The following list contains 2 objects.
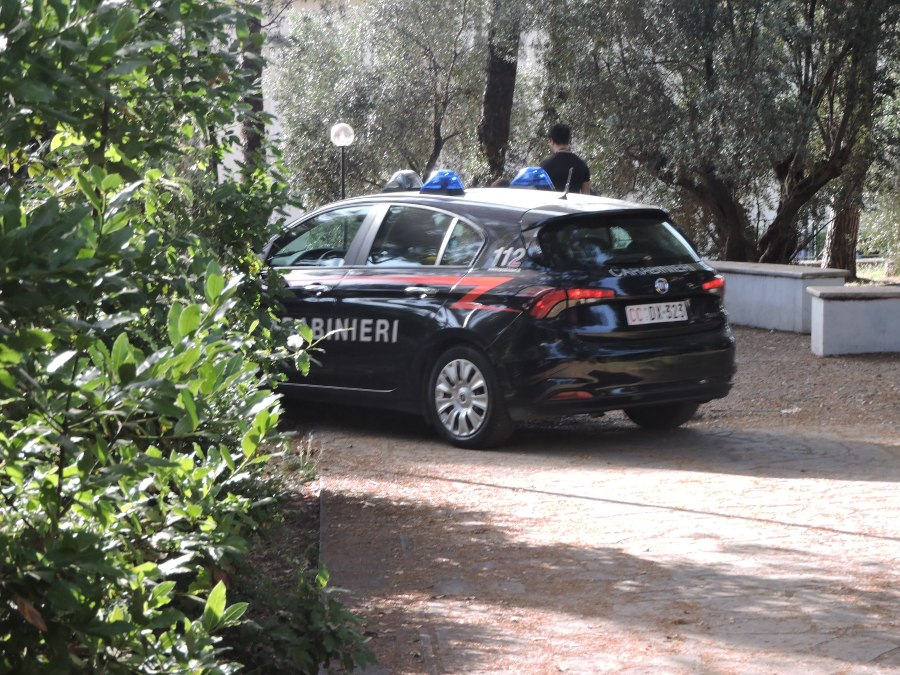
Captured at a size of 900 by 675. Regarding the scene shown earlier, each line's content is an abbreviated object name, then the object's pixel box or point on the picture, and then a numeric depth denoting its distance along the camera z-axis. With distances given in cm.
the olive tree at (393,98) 2841
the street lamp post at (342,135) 2558
